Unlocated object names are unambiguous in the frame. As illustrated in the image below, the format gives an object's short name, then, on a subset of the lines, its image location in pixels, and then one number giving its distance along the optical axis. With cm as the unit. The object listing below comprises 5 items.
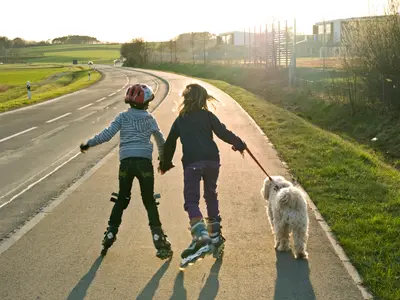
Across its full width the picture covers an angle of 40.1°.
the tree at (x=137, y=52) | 9888
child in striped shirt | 575
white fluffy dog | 571
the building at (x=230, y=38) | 7358
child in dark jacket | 570
